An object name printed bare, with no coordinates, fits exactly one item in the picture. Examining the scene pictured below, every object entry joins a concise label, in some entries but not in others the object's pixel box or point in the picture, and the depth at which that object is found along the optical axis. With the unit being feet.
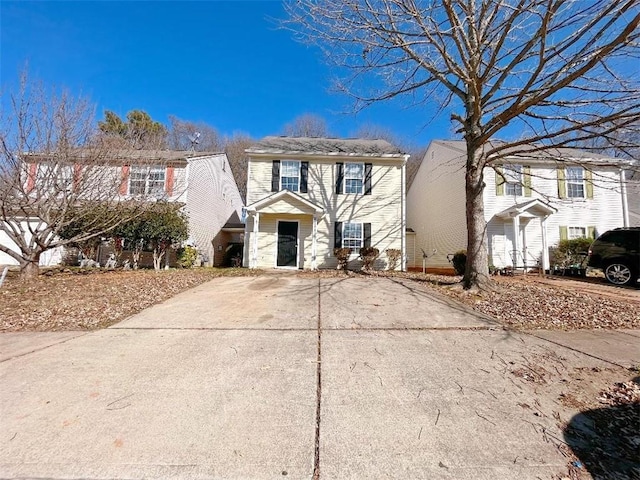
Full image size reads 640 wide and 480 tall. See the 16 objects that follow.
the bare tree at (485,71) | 15.61
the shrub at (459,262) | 36.32
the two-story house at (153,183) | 27.84
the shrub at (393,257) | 41.61
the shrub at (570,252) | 41.22
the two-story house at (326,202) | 42.19
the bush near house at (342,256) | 39.75
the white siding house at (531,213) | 43.55
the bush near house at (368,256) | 40.24
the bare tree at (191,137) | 78.19
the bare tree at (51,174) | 25.94
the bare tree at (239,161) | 90.93
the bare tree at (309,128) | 89.71
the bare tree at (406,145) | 87.57
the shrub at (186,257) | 44.04
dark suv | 30.60
